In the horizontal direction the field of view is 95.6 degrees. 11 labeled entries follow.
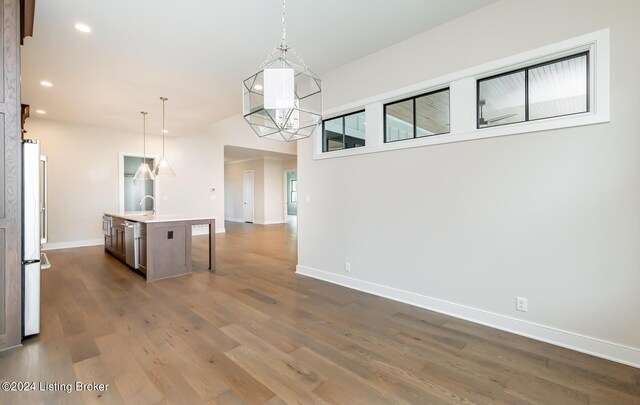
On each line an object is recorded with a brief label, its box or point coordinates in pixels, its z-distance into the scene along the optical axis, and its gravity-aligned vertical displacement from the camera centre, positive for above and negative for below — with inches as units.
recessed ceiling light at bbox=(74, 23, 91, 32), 119.9 +72.6
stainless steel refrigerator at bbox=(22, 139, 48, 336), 95.9 -12.0
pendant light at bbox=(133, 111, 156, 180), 209.8 +45.1
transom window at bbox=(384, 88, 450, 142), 125.4 +39.4
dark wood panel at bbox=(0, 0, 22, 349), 89.2 +9.5
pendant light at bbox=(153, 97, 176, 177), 208.4 +23.7
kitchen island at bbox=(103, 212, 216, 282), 165.3 -26.1
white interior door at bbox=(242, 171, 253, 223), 497.4 +10.8
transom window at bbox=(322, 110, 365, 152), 155.9 +39.4
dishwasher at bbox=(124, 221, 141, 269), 177.2 -26.9
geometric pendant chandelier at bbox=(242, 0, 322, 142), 68.9 +25.9
